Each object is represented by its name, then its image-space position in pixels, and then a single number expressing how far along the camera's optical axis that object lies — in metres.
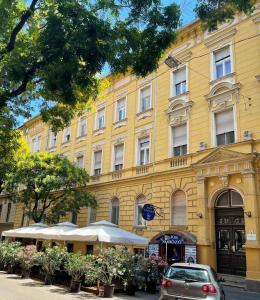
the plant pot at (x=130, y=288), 8.98
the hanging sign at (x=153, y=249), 13.31
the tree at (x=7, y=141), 8.68
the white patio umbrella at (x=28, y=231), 14.12
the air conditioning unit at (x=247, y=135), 11.52
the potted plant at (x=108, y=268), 8.61
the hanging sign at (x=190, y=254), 12.09
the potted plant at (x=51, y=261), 10.41
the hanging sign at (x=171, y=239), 12.50
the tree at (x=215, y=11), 5.99
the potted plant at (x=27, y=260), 11.46
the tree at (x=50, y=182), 16.93
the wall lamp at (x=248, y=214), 10.90
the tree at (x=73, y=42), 5.74
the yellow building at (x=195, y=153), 11.64
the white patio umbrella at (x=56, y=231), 12.41
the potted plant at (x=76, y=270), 9.10
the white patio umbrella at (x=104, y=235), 10.34
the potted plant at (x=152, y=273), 9.40
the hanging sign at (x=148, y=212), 12.06
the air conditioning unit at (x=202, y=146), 12.95
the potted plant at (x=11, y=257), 12.57
